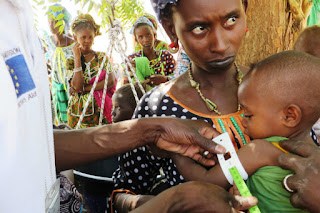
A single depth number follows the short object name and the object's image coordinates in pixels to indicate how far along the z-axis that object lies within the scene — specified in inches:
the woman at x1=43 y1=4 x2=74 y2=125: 191.9
